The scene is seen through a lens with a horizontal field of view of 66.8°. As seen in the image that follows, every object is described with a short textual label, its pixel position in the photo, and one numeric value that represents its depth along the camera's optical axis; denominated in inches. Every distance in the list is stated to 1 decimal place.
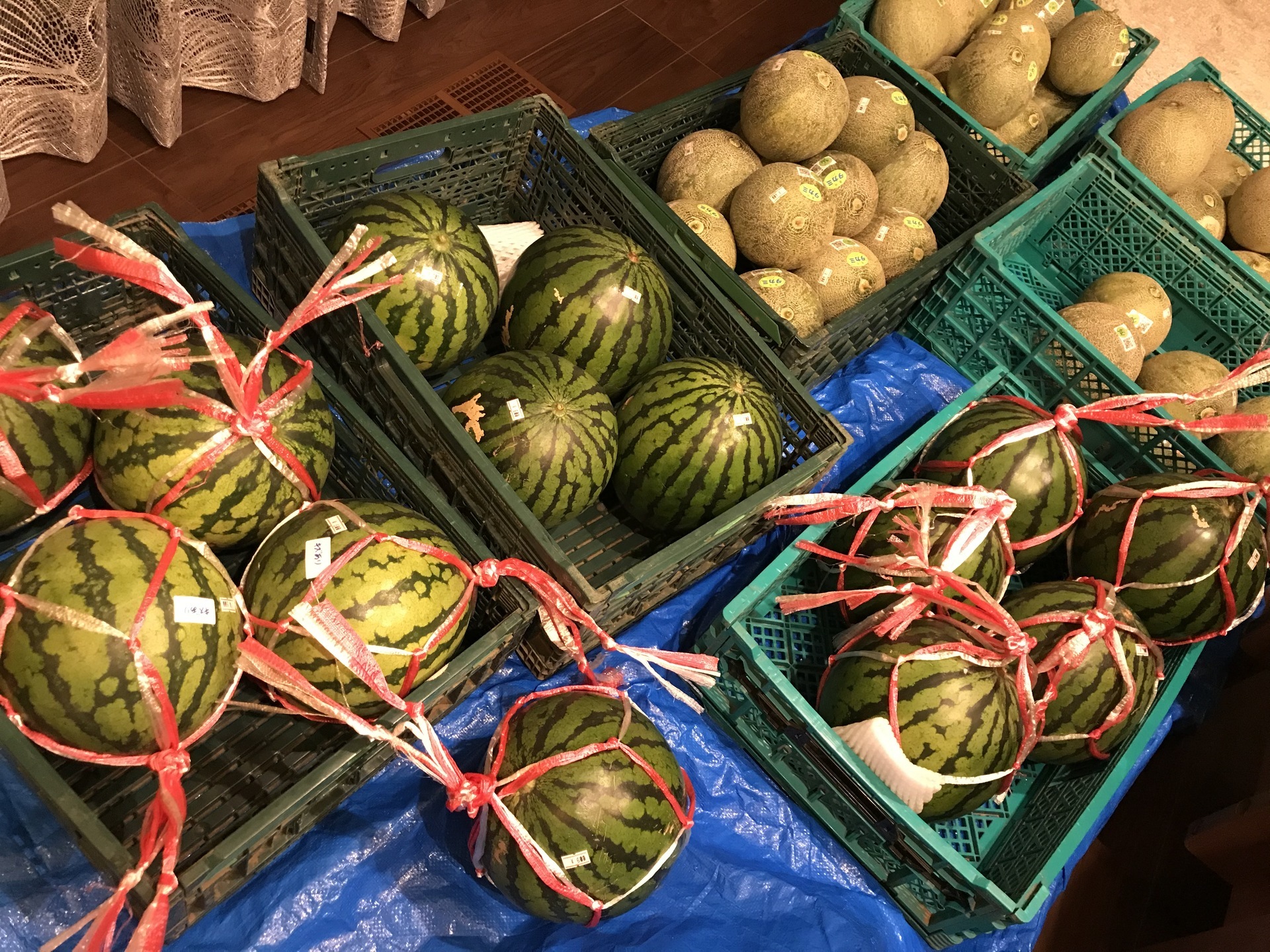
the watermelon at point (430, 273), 66.5
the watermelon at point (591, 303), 71.0
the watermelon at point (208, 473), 51.8
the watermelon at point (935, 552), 67.9
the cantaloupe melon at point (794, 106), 90.7
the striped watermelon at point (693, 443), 67.9
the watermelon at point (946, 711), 60.0
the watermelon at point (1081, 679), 65.5
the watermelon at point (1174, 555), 71.7
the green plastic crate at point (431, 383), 63.3
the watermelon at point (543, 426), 64.2
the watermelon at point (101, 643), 44.2
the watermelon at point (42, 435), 50.5
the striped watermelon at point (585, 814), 52.5
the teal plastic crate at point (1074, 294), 86.6
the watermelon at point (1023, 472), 72.8
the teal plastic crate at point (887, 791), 60.8
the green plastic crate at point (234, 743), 47.4
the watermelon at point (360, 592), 51.6
